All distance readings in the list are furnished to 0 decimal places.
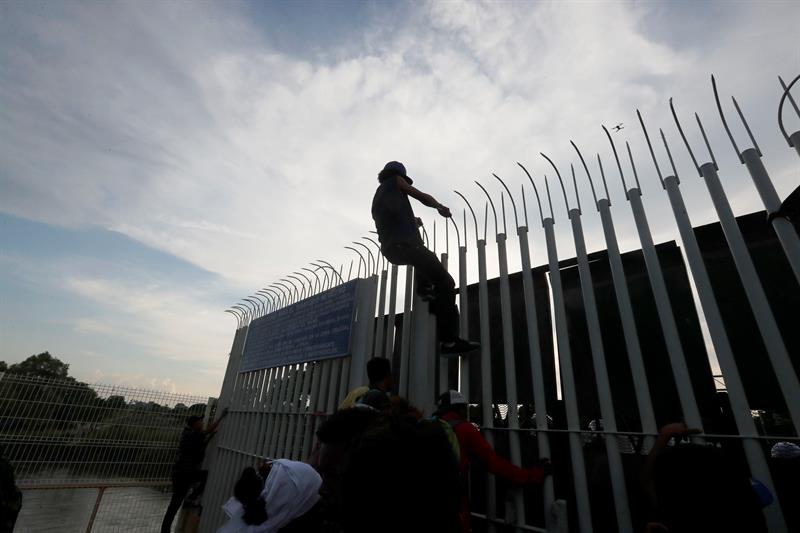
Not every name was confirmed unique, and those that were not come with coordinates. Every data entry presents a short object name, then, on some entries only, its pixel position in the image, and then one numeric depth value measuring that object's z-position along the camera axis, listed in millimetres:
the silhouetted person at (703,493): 1159
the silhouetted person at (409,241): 3266
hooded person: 2314
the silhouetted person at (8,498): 1725
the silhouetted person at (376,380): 2908
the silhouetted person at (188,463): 5432
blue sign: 4664
